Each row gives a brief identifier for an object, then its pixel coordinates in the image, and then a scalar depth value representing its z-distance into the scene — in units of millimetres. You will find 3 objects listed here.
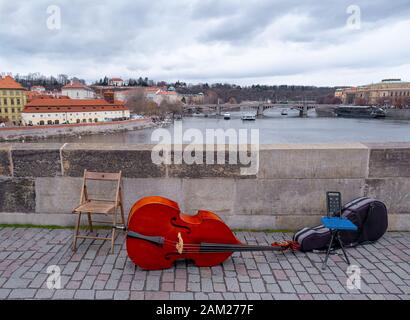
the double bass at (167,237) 2682
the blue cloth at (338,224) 2726
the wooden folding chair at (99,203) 2973
